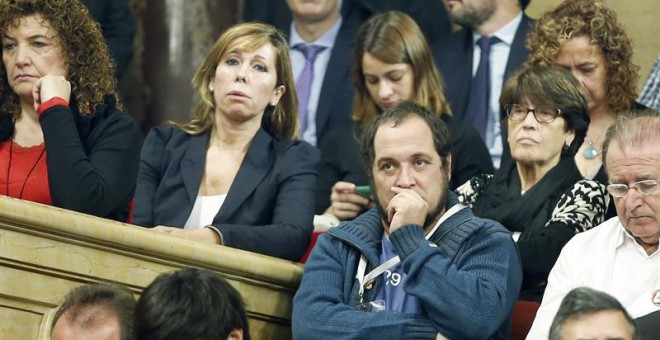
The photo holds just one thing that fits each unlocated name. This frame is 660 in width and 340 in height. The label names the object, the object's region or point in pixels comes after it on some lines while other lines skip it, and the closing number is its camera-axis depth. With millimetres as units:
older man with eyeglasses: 9977
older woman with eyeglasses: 11305
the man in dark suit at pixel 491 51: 14312
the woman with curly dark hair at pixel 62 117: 10914
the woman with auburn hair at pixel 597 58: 12492
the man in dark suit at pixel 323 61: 14789
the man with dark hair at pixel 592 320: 8078
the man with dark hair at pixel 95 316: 8875
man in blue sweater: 9617
